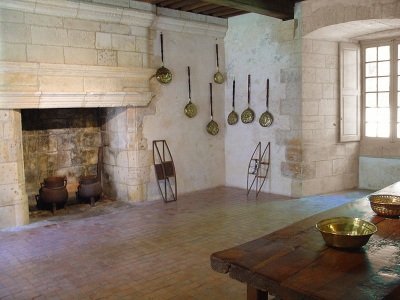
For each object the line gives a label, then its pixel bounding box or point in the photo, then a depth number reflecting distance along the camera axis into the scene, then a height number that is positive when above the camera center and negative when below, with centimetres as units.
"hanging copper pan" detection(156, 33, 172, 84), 612 +76
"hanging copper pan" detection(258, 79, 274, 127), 637 +3
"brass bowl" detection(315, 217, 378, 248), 198 -60
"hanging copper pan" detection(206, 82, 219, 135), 687 -9
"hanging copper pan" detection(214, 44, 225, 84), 691 +77
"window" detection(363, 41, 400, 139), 609 +43
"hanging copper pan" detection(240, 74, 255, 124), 666 +12
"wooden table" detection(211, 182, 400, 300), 163 -67
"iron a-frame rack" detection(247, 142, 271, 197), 653 -75
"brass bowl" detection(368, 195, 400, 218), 254 -58
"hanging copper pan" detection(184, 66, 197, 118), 653 +22
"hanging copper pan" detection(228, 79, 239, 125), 691 +9
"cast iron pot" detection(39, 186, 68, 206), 549 -94
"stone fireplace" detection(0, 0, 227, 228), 477 +43
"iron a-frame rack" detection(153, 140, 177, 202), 619 -72
